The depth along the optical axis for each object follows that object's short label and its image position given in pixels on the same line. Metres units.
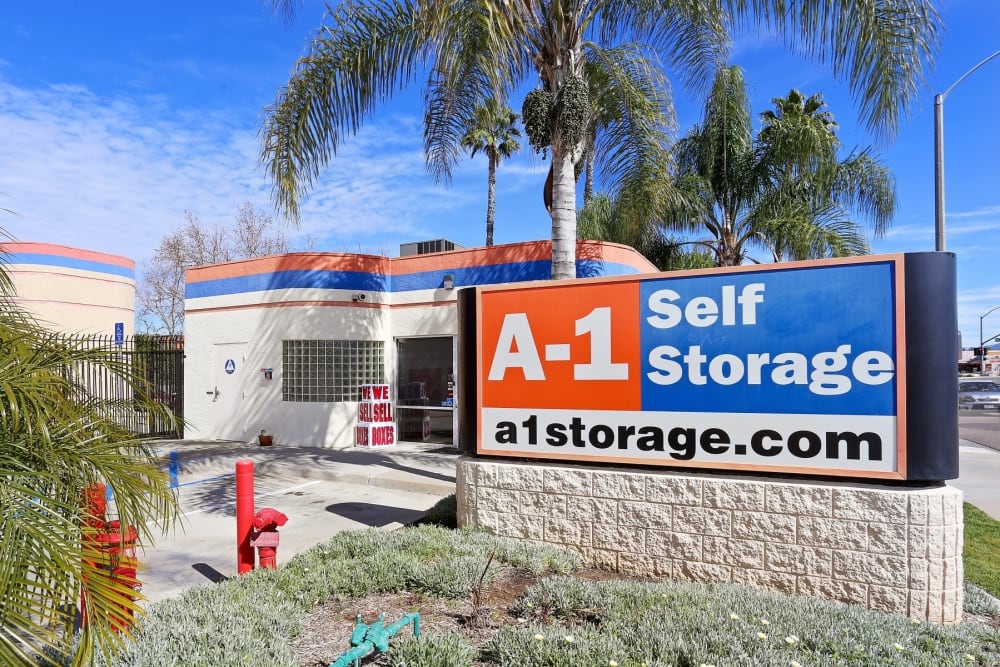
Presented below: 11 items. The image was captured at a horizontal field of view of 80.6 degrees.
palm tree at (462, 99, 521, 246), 30.82
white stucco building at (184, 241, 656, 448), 14.02
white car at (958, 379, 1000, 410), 28.58
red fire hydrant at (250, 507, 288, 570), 5.06
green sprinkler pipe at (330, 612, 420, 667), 3.09
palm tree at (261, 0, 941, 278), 6.63
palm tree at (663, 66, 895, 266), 14.65
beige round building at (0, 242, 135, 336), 25.38
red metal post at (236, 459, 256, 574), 5.49
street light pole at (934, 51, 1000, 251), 9.02
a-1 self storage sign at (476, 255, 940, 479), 4.46
